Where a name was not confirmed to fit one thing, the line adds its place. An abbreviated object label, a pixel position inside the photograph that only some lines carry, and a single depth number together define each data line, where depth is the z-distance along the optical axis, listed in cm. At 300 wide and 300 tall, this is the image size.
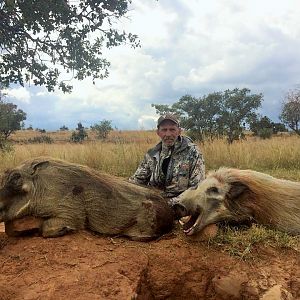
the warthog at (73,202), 245
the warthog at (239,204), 263
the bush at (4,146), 750
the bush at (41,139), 1616
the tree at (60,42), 661
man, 320
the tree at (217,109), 1344
